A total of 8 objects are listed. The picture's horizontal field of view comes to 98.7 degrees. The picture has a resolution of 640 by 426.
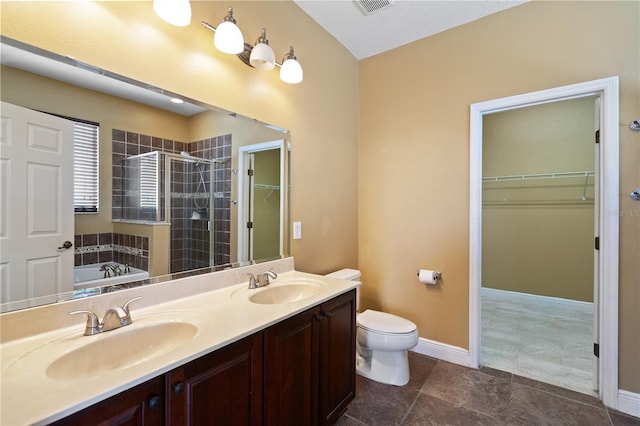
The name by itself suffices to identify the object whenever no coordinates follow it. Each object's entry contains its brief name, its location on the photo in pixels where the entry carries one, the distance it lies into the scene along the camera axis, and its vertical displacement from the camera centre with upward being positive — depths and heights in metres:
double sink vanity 0.70 -0.47
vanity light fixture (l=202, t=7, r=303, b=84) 1.40 +0.92
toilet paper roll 2.31 -0.54
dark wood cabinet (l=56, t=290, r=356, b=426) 0.77 -0.63
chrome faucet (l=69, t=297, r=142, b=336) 0.96 -0.39
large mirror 0.93 +0.13
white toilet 1.93 -0.96
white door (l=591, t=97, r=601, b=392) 1.83 -0.39
